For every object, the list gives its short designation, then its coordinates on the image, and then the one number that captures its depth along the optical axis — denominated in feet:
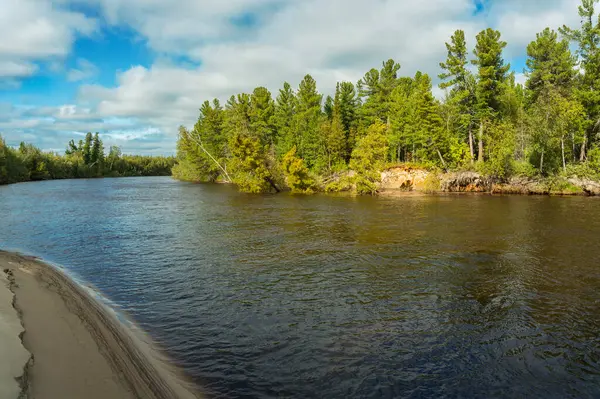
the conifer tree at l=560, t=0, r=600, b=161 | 162.40
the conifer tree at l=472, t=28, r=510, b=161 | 181.98
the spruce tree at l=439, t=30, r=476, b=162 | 187.52
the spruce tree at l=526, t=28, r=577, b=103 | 179.01
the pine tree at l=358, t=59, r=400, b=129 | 237.45
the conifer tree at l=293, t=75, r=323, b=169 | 245.24
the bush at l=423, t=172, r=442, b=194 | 188.34
